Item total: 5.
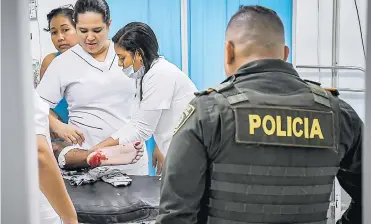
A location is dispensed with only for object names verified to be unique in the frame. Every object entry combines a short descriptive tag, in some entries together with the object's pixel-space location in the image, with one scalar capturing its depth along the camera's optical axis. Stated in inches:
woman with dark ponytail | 95.9
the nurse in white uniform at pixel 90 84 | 92.8
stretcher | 91.4
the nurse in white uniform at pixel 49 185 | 71.7
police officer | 52.9
